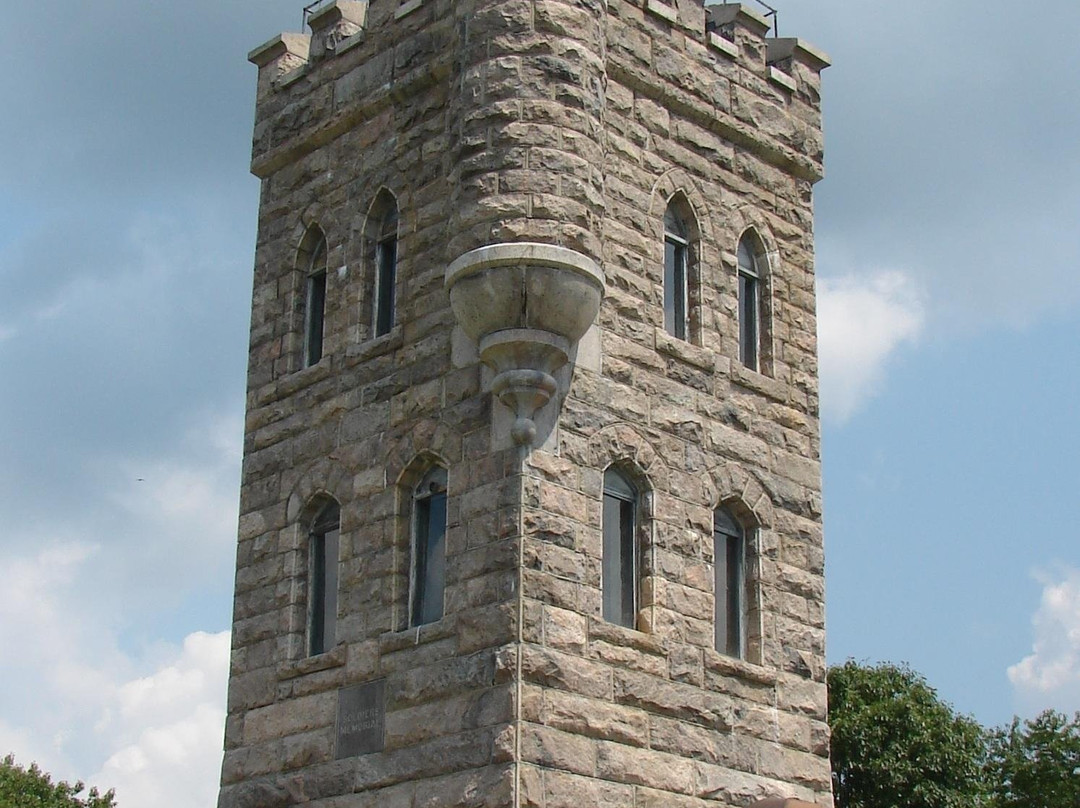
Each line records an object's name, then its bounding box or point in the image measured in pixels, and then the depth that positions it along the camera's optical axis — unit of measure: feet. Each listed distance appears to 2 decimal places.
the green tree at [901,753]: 101.09
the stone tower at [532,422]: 44.50
